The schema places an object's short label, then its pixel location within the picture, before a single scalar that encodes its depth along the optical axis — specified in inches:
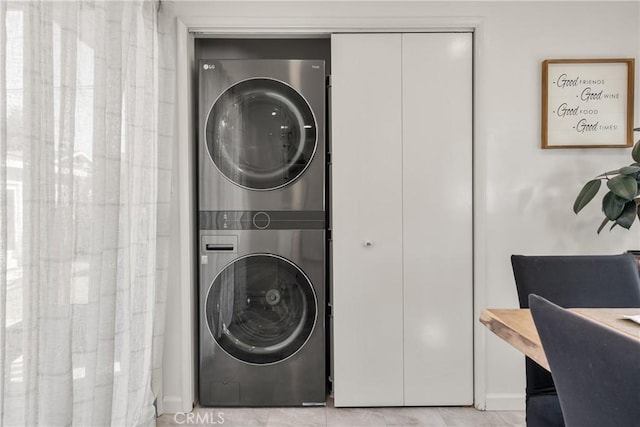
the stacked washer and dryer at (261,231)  92.1
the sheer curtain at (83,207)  44.7
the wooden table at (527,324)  43.1
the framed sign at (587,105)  91.9
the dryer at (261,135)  91.9
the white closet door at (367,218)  92.6
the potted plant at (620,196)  77.5
